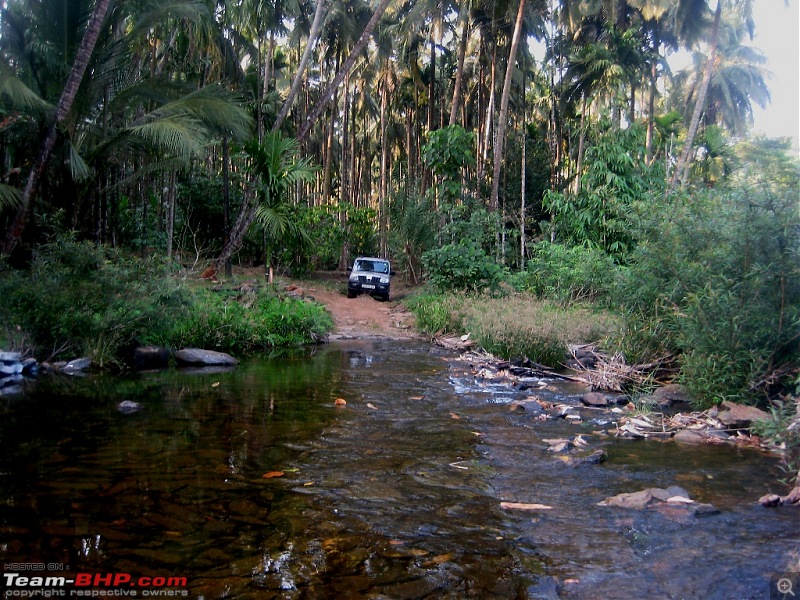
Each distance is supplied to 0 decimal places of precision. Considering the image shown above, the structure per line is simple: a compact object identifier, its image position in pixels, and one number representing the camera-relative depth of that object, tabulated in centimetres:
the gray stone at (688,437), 737
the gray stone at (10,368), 1060
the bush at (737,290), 743
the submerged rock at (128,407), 826
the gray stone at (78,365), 1151
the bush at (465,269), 2067
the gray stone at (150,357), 1238
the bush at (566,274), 1723
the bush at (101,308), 1152
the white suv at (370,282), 2484
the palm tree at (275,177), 1859
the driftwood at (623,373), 990
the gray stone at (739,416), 740
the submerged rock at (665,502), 502
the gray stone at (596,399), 915
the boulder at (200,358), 1277
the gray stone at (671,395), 905
